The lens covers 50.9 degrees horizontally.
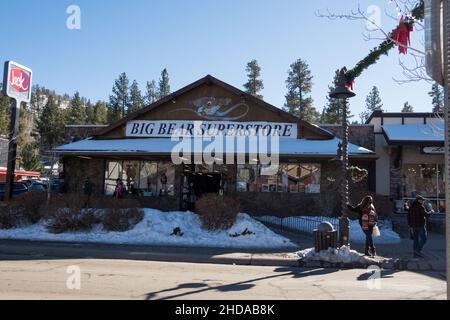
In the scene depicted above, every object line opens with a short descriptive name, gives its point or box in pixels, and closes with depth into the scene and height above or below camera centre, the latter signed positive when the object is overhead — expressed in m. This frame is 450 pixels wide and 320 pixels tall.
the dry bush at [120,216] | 16.06 -0.82
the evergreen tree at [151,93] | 81.50 +17.43
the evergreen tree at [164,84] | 77.81 +18.07
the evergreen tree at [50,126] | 72.56 +10.31
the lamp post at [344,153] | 12.33 +1.21
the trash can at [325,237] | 12.23 -1.04
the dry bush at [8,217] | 16.75 -0.97
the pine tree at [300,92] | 62.06 +13.97
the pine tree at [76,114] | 72.88 +12.12
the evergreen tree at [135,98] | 72.56 +14.73
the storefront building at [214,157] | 22.22 +1.71
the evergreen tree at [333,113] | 61.24 +11.19
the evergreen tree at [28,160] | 67.12 +4.38
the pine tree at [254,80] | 63.25 +15.51
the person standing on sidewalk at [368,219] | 12.73 -0.58
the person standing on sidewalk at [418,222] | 12.75 -0.64
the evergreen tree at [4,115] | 72.50 +12.10
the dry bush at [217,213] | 16.02 -0.62
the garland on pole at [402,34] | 8.84 +3.18
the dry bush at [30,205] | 17.14 -0.53
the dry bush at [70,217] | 16.11 -0.88
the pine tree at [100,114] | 76.25 +12.88
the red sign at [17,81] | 22.83 +5.41
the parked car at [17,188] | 31.88 +0.15
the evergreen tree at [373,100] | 78.44 +16.39
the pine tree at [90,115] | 77.62 +12.95
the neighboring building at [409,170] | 23.83 +1.50
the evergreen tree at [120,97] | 72.56 +14.72
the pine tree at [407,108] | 75.81 +14.60
